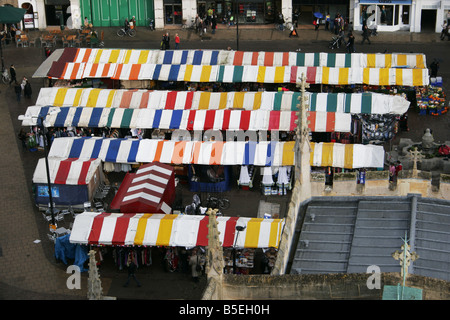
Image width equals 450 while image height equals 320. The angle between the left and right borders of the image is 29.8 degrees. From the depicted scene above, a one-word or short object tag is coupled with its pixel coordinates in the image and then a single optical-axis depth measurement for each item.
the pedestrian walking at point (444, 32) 69.12
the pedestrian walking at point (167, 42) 66.56
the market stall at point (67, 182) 44.34
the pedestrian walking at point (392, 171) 44.61
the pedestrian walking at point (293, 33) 71.25
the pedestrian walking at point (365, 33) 68.33
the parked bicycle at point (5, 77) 62.84
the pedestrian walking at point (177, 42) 67.19
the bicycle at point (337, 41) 67.94
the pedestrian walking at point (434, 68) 60.44
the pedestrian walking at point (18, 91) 59.53
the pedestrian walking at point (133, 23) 72.50
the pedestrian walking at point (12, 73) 61.88
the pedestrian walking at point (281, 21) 72.06
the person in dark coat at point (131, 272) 38.34
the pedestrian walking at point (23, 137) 52.88
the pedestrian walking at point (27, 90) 60.22
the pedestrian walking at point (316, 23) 72.25
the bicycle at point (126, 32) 72.06
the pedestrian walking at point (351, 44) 65.56
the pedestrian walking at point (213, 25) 71.81
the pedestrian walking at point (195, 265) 38.47
